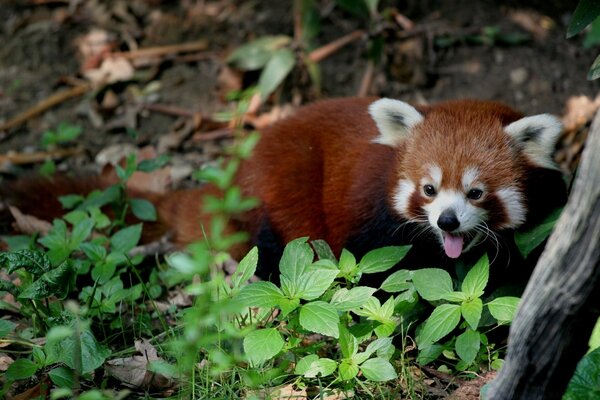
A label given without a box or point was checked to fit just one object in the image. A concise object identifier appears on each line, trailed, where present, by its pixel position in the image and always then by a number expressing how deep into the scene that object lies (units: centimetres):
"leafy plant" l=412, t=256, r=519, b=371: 567
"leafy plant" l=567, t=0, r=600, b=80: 540
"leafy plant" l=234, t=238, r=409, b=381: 547
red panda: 649
